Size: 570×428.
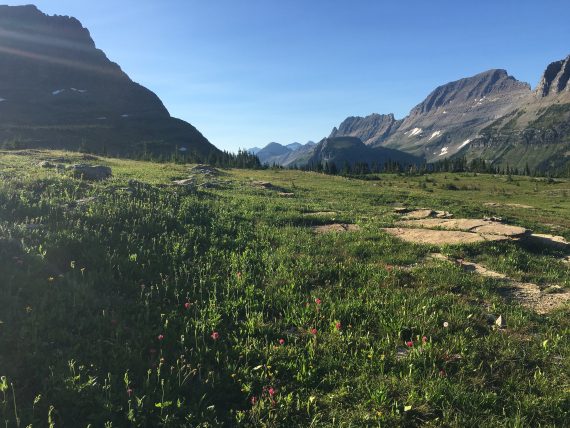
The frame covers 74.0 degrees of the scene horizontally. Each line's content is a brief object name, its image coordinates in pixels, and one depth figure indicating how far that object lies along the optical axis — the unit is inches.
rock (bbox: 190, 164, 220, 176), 2279.3
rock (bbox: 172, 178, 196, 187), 1141.1
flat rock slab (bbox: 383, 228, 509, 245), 563.2
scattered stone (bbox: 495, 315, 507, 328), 318.7
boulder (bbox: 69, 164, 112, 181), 860.1
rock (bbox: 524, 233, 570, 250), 593.3
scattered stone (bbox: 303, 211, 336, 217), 769.2
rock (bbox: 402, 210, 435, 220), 884.0
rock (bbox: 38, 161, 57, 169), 1087.6
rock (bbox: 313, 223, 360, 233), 651.3
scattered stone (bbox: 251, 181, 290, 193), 1539.1
